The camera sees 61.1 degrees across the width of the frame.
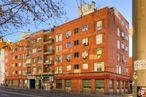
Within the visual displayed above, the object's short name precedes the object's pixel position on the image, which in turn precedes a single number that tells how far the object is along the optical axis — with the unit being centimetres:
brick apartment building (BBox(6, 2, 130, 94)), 2608
